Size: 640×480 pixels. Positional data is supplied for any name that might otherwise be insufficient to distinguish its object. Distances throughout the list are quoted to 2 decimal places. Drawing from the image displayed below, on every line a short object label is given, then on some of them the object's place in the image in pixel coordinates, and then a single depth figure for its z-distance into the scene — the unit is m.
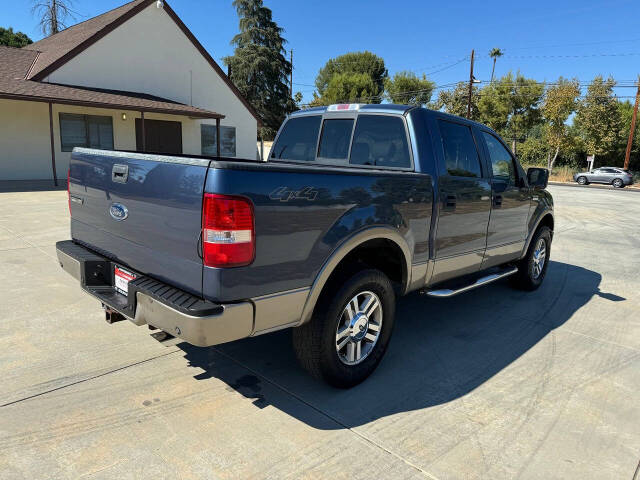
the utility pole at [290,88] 44.46
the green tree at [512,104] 43.22
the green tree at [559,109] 37.28
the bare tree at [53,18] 34.56
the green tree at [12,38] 40.31
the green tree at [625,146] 39.69
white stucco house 16.00
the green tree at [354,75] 57.88
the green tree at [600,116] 37.44
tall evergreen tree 41.62
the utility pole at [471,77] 39.50
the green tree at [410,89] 55.53
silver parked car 33.19
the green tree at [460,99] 46.59
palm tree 74.44
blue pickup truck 2.44
